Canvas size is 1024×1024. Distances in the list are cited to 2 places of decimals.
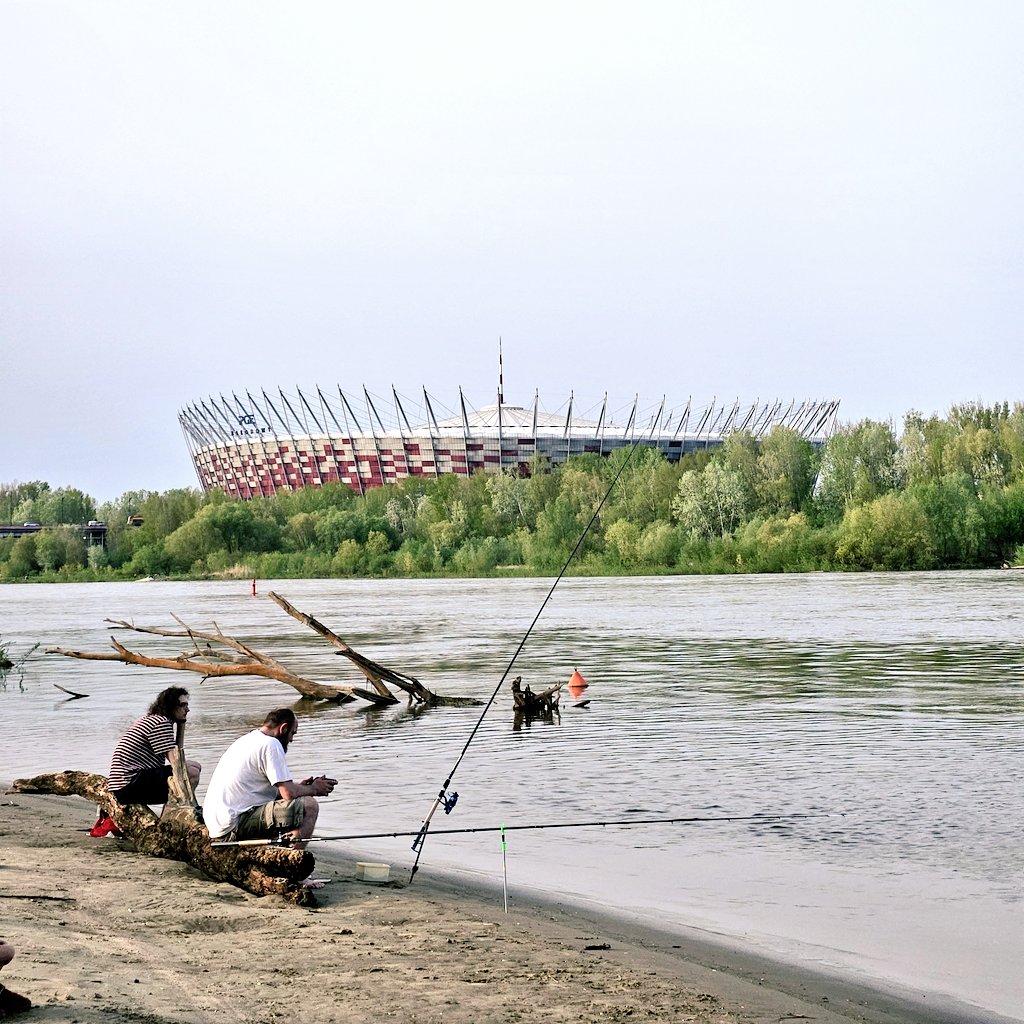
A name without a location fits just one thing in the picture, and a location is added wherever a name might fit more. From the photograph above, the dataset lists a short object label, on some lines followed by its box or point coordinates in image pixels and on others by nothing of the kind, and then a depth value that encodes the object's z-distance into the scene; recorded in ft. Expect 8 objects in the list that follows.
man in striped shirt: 31.30
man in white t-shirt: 26.61
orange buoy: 71.92
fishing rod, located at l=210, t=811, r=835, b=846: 35.80
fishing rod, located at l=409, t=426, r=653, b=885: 28.09
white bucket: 28.55
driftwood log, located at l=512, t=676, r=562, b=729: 61.72
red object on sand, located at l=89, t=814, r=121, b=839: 32.19
